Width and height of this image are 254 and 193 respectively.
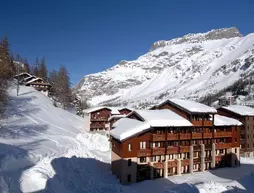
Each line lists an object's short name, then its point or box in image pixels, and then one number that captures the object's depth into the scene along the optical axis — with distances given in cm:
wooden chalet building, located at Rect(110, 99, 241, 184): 3475
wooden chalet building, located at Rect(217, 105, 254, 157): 5647
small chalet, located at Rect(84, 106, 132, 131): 6444
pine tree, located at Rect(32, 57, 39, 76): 10654
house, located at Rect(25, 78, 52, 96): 8912
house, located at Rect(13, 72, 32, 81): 9086
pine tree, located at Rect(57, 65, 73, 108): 8575
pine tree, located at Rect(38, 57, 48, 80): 10219
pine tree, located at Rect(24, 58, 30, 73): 10612
